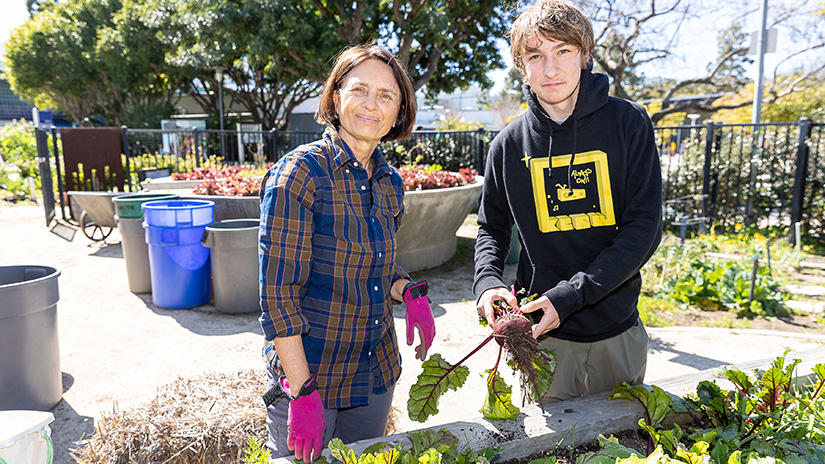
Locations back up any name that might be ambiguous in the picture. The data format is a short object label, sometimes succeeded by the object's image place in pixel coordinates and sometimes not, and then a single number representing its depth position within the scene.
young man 1.70
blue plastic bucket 5.19
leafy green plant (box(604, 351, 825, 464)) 1.55
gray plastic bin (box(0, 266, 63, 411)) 3.06
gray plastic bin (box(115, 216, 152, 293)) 5.82
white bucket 1.42
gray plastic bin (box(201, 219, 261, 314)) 5.15
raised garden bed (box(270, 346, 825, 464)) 1.69
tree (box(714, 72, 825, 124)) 19.77
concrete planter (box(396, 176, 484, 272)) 6.61
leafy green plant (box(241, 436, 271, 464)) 1.27
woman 1.55
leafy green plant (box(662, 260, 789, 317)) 5.30
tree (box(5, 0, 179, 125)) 24.98
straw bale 2.24
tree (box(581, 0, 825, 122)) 18.00
